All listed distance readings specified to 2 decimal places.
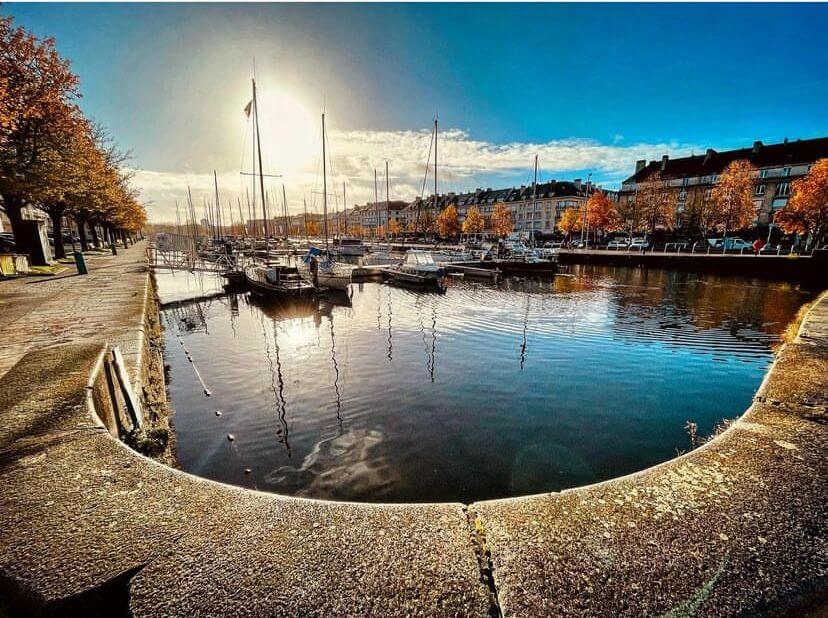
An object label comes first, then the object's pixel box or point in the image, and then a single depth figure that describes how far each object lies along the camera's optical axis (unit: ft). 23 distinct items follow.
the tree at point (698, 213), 169.67
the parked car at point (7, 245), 79.23
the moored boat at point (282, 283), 71.26
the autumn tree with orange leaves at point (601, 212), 213.46
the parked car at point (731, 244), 144.66
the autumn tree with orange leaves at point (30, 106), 53.01
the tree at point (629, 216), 179.83
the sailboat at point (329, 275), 79.82
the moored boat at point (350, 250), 157.89
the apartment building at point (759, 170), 193.26
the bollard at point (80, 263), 65.80
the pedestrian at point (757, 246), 118.24
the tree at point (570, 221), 234.17
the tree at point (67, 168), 61.26
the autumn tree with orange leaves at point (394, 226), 336.66
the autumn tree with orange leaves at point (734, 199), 153.48
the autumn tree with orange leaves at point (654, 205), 172.86
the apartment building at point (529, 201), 291.79
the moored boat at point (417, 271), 91.51
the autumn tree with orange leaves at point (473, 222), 279.28
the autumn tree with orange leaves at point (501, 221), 268.00
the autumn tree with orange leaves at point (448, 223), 282.36
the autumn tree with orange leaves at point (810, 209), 114.52
